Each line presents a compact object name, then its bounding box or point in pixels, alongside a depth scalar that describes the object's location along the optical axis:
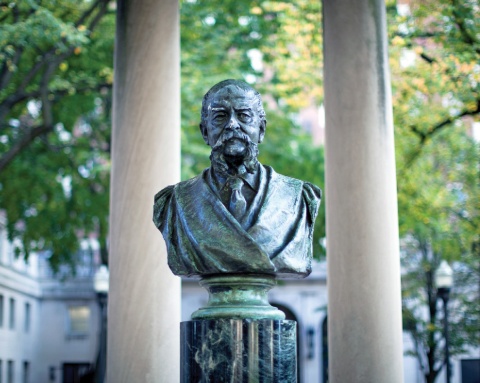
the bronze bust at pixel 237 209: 7.14
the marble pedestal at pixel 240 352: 6.91
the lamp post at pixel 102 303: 22.44
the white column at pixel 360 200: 10.77
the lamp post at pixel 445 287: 21.11
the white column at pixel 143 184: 11.05
